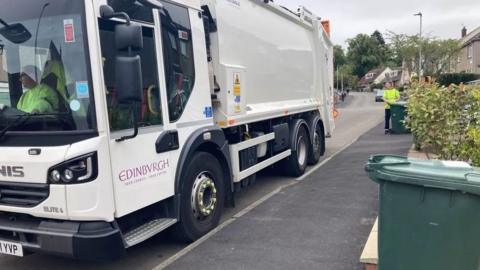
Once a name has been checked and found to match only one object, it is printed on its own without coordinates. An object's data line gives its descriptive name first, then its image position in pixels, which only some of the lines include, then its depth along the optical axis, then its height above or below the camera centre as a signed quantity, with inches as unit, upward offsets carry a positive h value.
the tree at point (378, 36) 4396.2 +387.7
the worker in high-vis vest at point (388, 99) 588.6 -27.6
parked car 1978.1 -80.4
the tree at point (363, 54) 4089.6 +218.7
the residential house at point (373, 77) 3839.6 +6.9
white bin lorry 141.3 -11.1
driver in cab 146.6 -0.4
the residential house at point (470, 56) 1833.2 +72.8
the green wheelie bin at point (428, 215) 119.1 -36.1
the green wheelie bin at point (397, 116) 565.3 -47.1
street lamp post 1808.3 +89.0
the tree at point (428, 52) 1920.5 +96.0
